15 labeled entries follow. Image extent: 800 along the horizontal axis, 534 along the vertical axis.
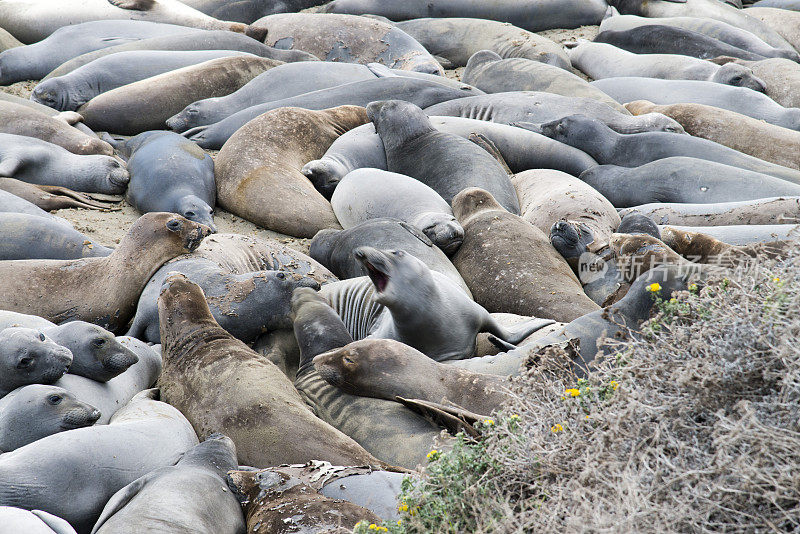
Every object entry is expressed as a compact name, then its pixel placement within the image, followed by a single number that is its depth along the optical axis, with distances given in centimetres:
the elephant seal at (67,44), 1728
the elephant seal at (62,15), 1925
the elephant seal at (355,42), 1873
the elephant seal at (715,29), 2019
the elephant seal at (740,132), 1416
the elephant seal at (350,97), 1478
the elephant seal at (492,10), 2145
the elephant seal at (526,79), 1659
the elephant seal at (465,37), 1989
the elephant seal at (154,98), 1555
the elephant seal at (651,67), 1727
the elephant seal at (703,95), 1597
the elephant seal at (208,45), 1770
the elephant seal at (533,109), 1504
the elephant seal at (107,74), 1587
